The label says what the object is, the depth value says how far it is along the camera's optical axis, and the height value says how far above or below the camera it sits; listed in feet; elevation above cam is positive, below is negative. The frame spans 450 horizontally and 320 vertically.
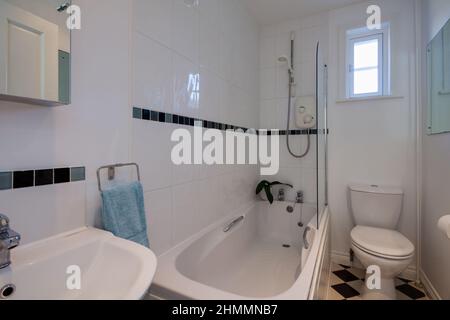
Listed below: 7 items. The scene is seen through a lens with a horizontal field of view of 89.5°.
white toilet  5.10 -1.94
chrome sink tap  1.95 -0.70
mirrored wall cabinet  2.21 +1.15
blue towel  3.04 -0.73
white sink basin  2.07 -1.08
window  7.13 +3.19
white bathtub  3.32 -2.13
